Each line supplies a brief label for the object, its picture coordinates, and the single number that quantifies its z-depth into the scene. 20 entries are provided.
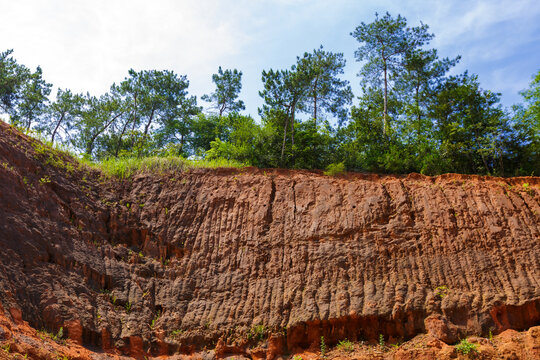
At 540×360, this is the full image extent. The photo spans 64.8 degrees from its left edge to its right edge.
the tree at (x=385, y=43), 21.25
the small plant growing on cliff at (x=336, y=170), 15.06
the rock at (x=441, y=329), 9.58
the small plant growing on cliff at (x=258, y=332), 10.26
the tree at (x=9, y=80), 24.66
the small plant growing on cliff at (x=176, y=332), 10.38
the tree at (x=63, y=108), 26.11
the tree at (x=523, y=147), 15.62
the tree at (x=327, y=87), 21.88
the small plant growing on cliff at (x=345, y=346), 9.84
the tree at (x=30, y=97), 25.52
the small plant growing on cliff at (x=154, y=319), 10.52
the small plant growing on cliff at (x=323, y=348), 9.74
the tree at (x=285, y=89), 18.47
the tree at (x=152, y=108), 24.73
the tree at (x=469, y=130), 16.06
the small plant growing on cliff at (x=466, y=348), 9.02
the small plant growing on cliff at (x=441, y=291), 10.34
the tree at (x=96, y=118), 25.17
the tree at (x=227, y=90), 27.67
